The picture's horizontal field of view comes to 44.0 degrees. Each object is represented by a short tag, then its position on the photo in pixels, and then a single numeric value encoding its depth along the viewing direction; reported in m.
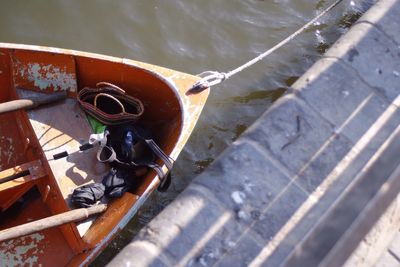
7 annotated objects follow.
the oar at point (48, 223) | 3.67
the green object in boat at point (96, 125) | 4.70
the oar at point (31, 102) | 4.42
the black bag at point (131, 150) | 4.44
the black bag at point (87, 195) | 4.24
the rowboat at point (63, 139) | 4.29
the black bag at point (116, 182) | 4.37
